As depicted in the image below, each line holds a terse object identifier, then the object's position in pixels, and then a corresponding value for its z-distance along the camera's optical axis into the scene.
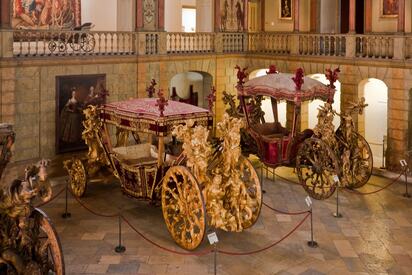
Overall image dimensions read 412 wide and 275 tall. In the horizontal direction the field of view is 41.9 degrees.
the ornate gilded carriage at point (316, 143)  12.81
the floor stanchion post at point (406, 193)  13.54
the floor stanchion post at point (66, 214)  11.89
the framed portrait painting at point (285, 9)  23.19
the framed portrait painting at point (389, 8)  19.03
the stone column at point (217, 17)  19.88
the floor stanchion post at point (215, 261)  8.62
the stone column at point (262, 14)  24.30
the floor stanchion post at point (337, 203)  11.88
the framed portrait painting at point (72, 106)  15.30
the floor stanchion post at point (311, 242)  10.23
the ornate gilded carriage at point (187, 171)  9.53
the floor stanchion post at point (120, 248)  9.95
